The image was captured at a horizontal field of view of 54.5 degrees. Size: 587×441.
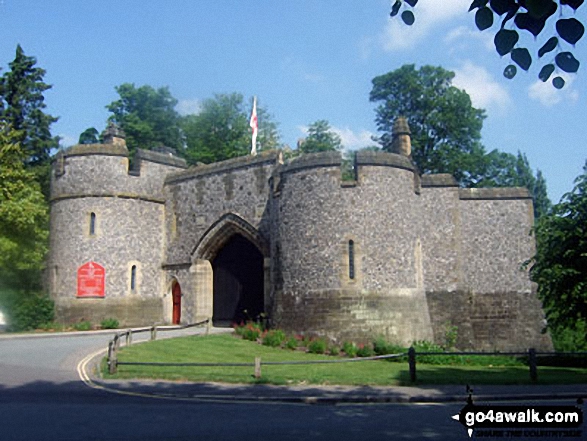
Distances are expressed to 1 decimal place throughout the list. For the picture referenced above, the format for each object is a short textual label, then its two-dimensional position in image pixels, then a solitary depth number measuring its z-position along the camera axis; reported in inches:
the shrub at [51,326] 1005.2
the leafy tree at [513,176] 1648.6
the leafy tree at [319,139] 1785.2
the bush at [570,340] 959.0
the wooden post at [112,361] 537.3
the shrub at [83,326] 996.6
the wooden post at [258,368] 526.3
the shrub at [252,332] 872.9
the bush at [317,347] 795.4
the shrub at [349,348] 779.8
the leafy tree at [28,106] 1513.3
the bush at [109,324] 1013.8
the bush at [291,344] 807.3
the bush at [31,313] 994.1
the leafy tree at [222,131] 1833.2
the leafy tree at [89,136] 2044.7
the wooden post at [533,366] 538.9
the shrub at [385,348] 779.1
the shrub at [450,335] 915.4
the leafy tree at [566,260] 608.7
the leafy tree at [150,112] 1947.6
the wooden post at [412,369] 520.9
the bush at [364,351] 779.4
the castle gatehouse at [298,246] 850.1
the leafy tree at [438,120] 1556.3
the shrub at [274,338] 823.1
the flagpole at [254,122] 1256.8
